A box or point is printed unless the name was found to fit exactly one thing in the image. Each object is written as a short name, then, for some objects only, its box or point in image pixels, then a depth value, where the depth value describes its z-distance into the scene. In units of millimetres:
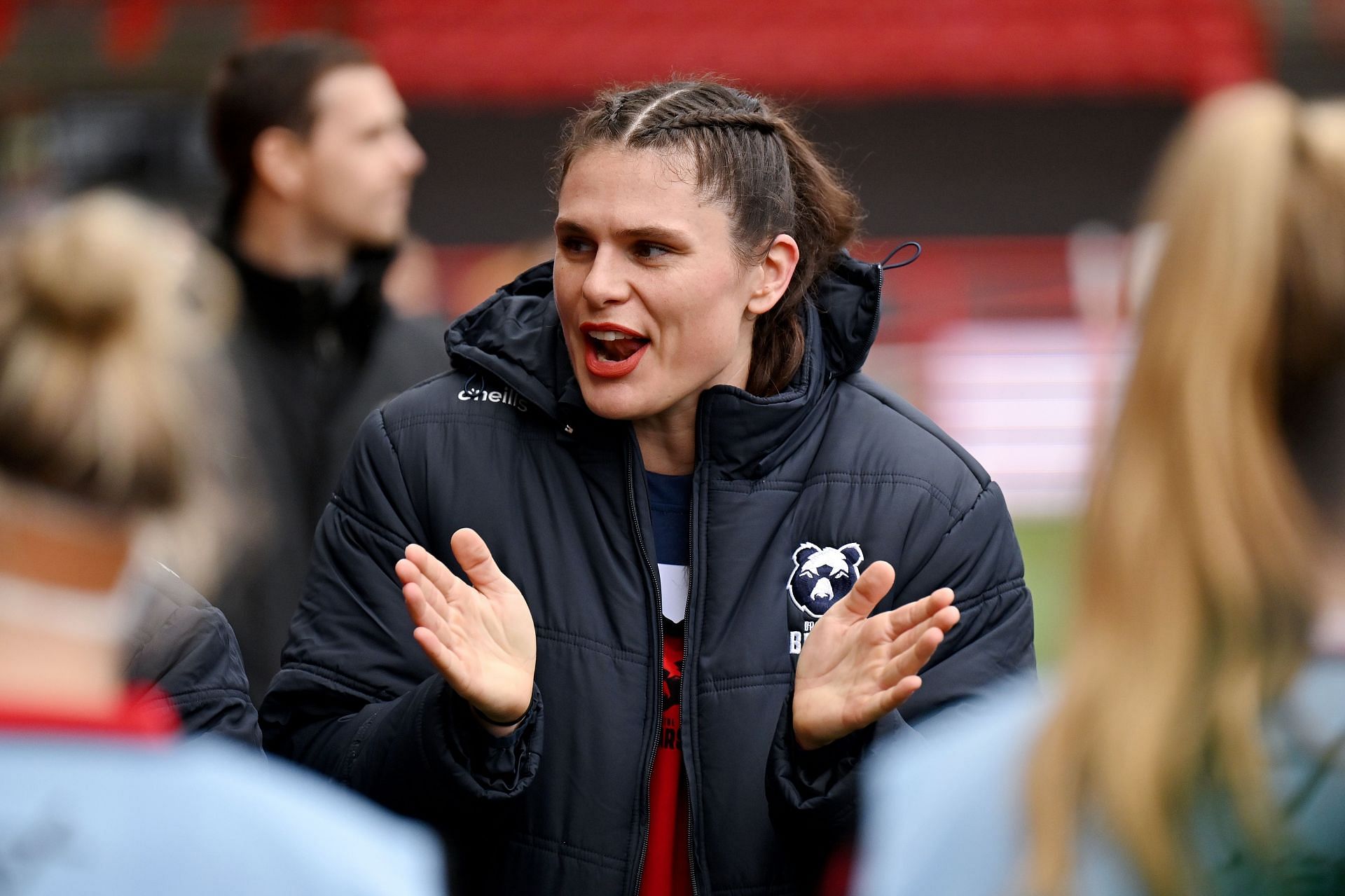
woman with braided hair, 4941
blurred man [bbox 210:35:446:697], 7848
